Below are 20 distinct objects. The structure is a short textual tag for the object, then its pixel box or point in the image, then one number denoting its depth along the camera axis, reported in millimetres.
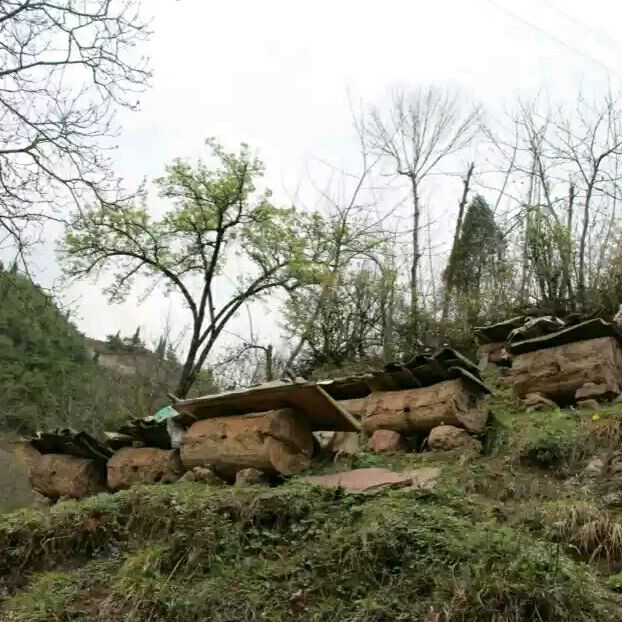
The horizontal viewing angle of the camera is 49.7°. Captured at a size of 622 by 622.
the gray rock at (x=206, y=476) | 6736
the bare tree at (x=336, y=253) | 15672
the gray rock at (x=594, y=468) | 5750
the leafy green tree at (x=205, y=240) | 14461
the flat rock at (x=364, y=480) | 5477
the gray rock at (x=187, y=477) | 6947
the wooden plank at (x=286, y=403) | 6203
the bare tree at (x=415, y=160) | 18609
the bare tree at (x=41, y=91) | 6133
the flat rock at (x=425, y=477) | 5332
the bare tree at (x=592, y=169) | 14781
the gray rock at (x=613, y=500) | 5052
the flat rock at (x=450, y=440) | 6691
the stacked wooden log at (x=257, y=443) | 6324
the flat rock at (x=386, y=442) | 7117
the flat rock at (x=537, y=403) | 7746
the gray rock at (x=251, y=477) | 6254
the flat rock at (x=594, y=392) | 7359
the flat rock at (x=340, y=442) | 6754
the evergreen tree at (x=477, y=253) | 16250
